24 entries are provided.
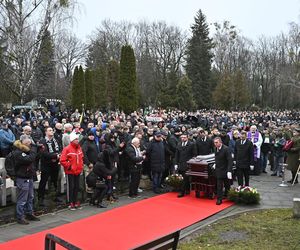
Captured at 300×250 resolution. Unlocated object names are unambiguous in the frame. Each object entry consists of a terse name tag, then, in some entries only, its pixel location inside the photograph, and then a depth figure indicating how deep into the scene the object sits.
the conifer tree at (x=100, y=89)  28.89
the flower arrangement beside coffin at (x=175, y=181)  7.94
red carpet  4.95
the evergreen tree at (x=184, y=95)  31.41
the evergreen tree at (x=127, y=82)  18.80
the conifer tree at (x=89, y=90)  22.45
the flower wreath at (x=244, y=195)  6.98
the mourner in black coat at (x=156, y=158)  7.96
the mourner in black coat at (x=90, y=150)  7.28
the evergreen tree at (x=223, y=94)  34.55
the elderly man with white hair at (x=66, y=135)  7.27
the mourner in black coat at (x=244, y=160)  7.95
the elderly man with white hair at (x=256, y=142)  9.97
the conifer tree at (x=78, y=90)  20.99
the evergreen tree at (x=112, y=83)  27.86
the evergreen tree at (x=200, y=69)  35.86
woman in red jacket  6.32
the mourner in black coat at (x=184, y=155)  7.79
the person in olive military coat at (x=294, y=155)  8.73
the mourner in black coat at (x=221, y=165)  7.11
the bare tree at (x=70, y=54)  38.81
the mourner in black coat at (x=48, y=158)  6.44
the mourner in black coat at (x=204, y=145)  8.69
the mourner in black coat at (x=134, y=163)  7.54
